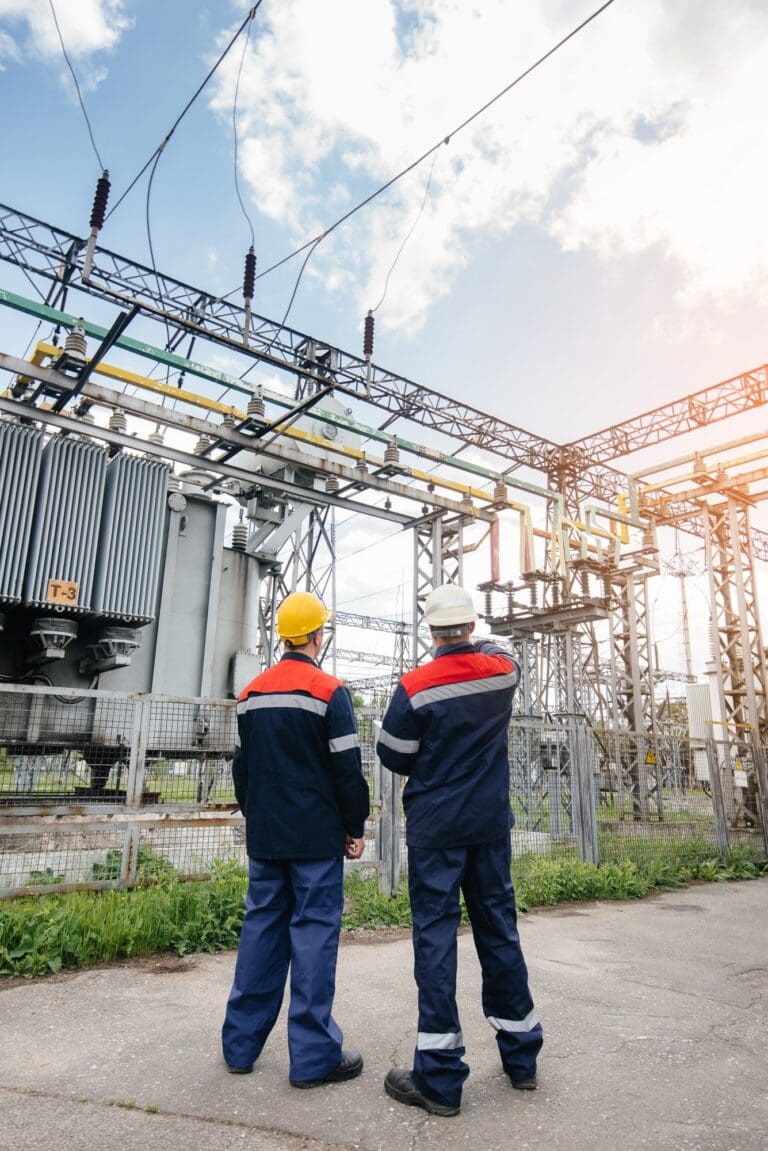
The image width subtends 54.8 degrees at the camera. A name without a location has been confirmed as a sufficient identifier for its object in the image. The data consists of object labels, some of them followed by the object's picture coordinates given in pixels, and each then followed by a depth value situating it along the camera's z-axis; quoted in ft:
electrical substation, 20.06
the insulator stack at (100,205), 36.83
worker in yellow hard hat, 9.78
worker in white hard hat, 9.23
